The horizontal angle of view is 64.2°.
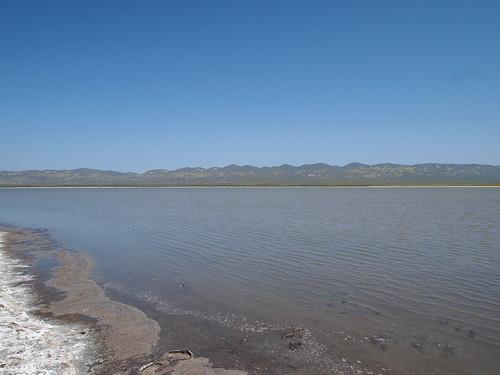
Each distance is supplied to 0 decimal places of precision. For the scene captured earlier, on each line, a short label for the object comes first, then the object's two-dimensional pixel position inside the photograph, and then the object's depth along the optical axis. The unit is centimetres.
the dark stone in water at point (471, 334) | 973
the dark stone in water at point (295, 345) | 919
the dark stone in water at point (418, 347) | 902
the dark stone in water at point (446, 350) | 876
